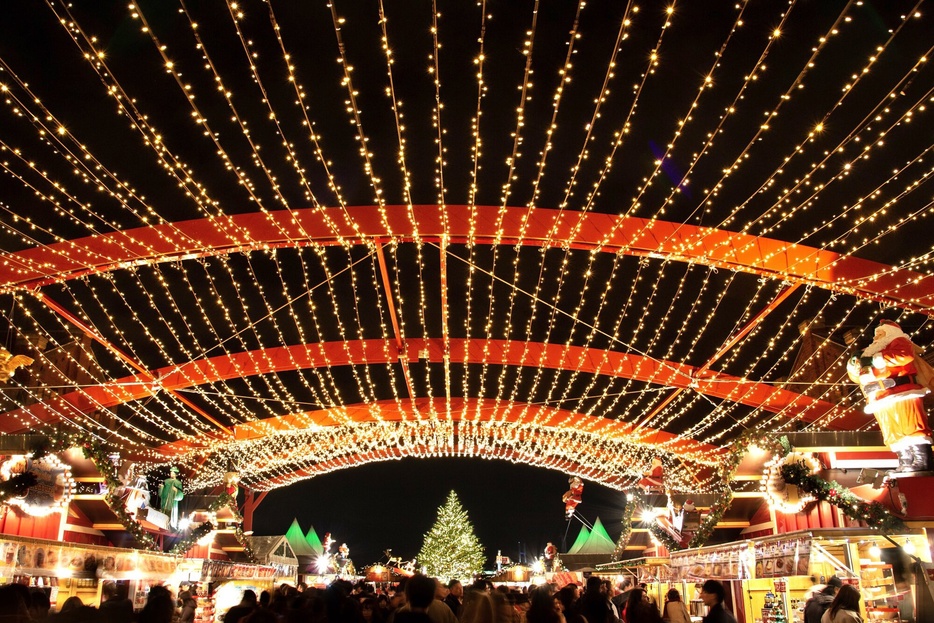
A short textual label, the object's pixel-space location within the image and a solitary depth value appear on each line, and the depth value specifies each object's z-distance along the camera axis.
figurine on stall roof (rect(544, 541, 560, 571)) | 24.70
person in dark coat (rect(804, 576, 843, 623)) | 5.85
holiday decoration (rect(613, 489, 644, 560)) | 16.08
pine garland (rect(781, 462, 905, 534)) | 7.55
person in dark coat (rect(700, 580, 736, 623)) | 4.66
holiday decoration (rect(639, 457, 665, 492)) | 18.61
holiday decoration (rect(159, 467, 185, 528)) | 16.03
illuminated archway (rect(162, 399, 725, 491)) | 17.20
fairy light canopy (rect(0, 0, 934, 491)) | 6.55
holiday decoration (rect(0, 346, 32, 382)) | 8.55
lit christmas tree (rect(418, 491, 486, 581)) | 31.89
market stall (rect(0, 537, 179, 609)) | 7.77
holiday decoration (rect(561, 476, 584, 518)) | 23.52
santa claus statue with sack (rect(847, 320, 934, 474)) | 7.25
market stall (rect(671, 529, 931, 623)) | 7.32
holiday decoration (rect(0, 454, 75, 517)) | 9.39
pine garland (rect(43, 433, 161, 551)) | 9.80
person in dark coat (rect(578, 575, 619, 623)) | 4.84
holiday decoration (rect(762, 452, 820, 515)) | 8.63
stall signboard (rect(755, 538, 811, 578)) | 7.45
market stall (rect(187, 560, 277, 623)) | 12.27
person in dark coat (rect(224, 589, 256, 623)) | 5.06
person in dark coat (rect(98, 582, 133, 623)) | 3.68
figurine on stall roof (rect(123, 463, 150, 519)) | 12.60
